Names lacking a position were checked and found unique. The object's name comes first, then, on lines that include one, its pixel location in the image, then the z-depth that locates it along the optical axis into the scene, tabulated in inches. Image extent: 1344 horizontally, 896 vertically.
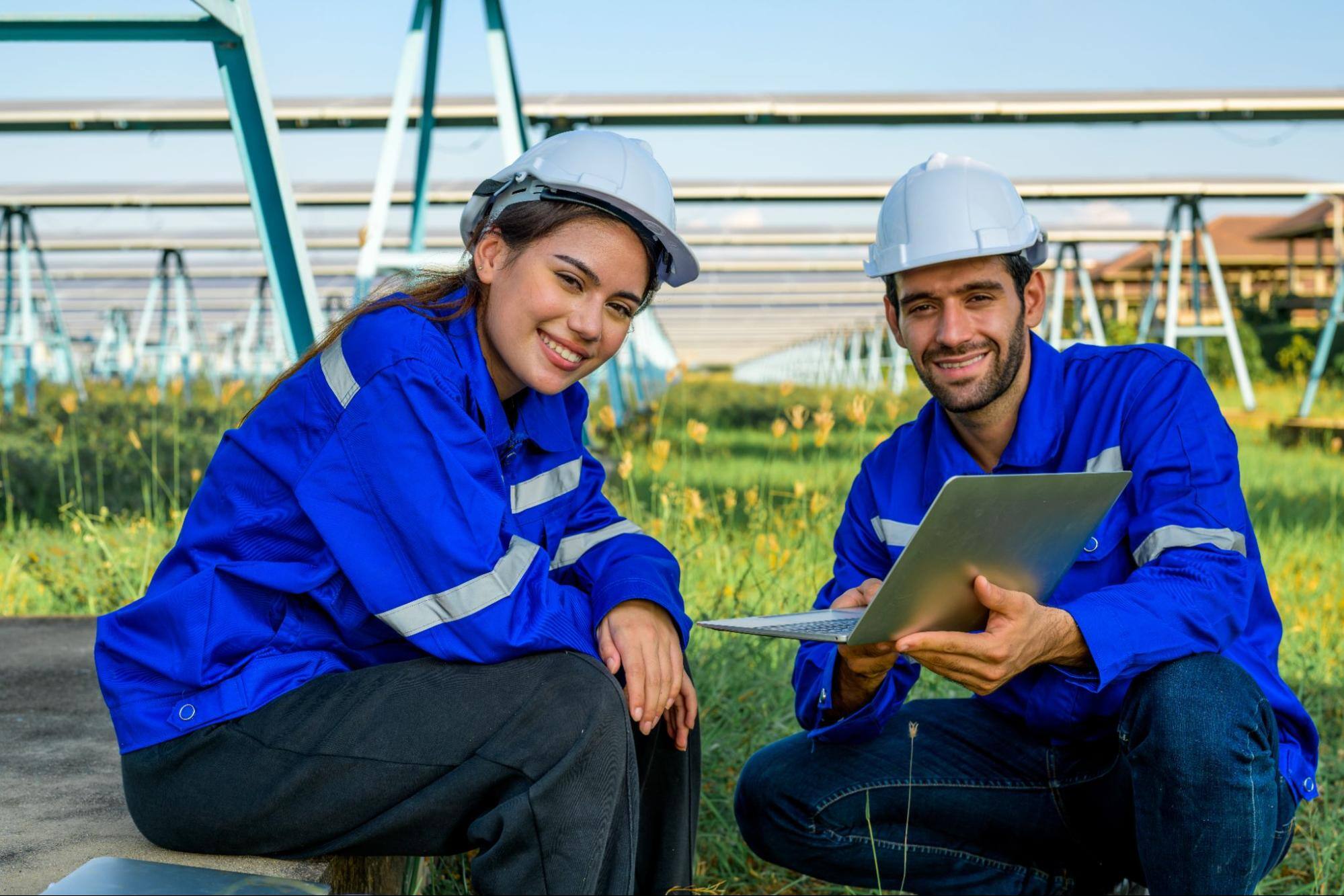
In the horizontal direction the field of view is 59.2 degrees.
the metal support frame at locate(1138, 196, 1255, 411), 381.7
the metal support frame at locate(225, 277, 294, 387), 693.3
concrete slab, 63.9
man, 70.4
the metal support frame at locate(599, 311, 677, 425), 296.0
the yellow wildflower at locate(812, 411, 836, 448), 122.7
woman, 61.0
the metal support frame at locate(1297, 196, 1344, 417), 344.9
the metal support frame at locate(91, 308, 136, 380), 829.6
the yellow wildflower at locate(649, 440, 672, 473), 126.2
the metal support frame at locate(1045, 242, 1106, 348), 474.9
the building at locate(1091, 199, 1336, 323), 1026.7
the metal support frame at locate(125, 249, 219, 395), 512.4
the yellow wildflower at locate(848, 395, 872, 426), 119.1
